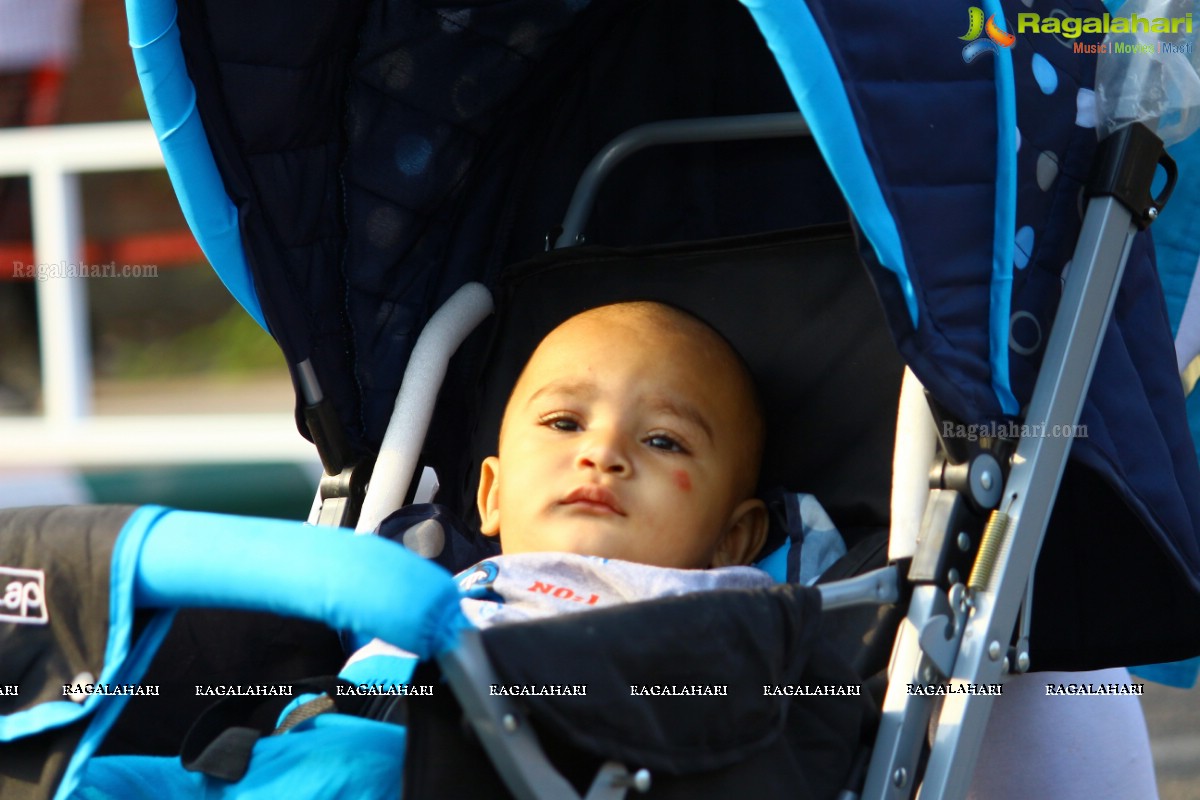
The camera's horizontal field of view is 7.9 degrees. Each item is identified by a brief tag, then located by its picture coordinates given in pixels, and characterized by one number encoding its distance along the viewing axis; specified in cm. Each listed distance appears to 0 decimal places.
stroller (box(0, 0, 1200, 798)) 328
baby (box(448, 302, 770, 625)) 343
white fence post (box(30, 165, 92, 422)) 483
